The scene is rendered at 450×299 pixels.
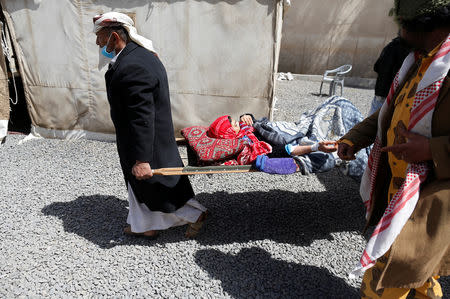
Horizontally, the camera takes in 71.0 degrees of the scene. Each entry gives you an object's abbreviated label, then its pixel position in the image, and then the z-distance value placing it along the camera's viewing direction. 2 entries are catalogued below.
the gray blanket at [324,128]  3.11
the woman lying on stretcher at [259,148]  2.64
